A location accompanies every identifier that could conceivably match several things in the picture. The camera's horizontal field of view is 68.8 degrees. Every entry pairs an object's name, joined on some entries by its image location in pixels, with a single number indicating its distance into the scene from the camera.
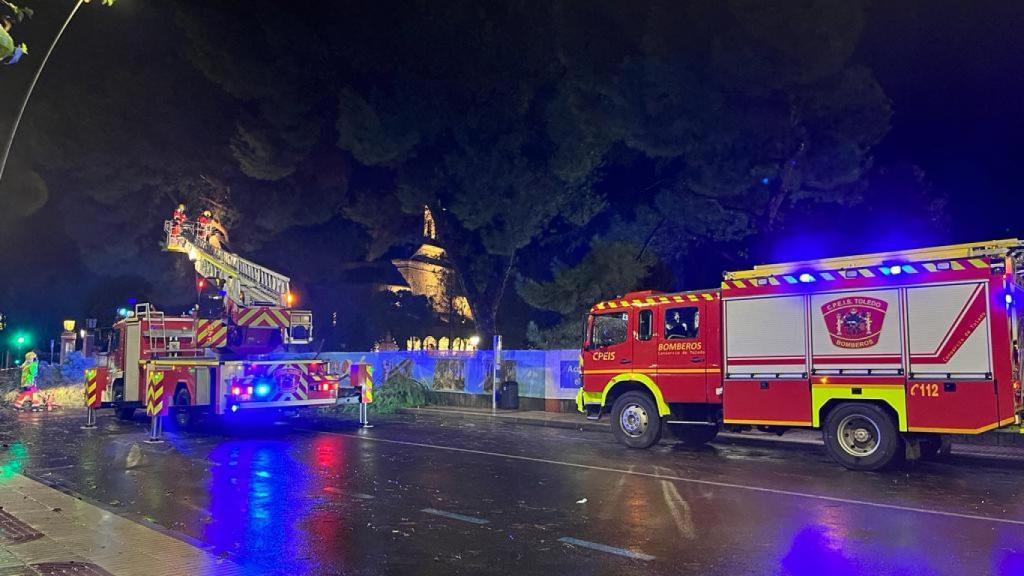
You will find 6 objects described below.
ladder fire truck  15.08
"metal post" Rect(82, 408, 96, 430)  17.42
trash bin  21.59
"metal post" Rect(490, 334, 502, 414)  21.81
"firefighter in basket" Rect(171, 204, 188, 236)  23.39
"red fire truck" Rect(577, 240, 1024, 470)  10.13
